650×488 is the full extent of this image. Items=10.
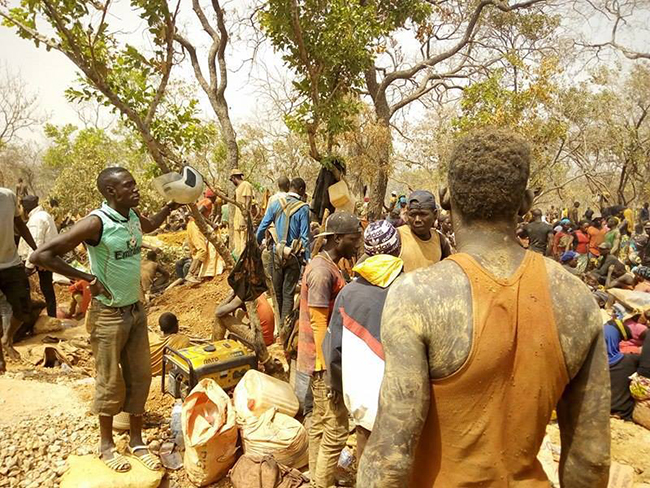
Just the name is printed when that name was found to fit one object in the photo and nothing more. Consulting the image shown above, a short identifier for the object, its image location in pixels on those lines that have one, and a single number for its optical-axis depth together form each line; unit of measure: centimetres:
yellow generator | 379
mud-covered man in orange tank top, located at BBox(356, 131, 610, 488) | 113
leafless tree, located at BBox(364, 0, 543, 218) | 1095
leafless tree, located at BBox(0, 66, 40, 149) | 2797
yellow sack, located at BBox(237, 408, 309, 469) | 321
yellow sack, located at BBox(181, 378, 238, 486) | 310
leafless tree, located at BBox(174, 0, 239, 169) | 933
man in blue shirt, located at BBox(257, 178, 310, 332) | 514
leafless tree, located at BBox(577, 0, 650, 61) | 1564
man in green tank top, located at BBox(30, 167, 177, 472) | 290
